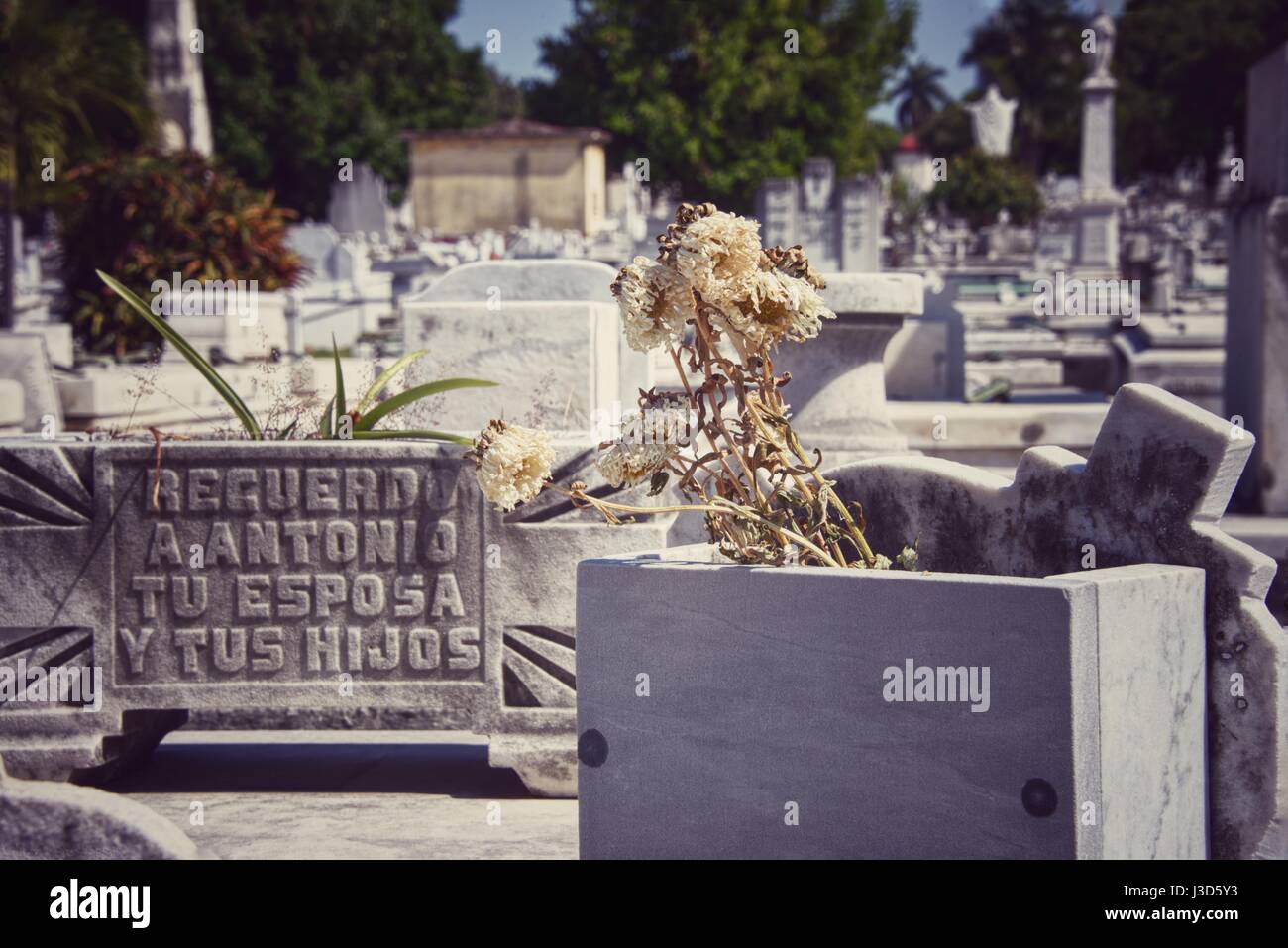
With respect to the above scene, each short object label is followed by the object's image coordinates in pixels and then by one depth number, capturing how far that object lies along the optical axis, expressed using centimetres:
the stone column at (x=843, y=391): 623
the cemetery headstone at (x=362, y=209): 3794
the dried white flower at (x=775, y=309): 295
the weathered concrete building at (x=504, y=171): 4144
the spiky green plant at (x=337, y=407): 466
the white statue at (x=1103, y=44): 3388
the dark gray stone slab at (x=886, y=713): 262
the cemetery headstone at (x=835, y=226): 2648
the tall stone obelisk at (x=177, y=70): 4191
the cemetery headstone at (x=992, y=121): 5162
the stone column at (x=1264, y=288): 786
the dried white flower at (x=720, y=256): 289
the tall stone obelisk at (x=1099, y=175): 3281
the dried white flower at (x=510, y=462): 307
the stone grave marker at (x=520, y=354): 599
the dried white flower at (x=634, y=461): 312
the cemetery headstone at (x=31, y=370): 901
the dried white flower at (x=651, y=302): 299
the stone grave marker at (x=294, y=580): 459
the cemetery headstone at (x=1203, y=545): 294
